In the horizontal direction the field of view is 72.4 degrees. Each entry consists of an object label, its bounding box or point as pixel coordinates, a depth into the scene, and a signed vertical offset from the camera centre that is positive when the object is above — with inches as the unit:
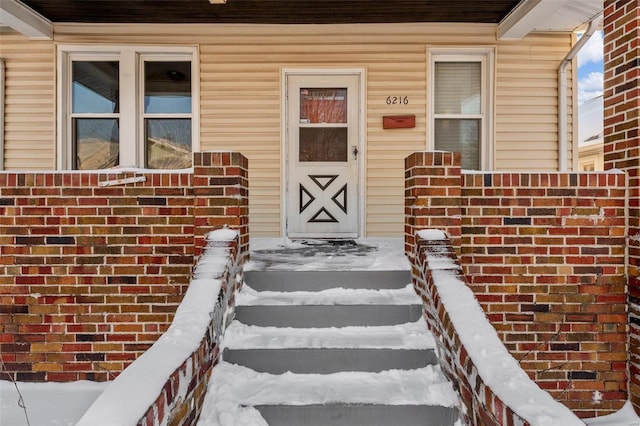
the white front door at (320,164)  213.5 +21.0
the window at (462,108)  214.4 +49.0
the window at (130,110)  210.4 +46.8
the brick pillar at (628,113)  124.2 +28.4
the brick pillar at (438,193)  124.5 +4.1
